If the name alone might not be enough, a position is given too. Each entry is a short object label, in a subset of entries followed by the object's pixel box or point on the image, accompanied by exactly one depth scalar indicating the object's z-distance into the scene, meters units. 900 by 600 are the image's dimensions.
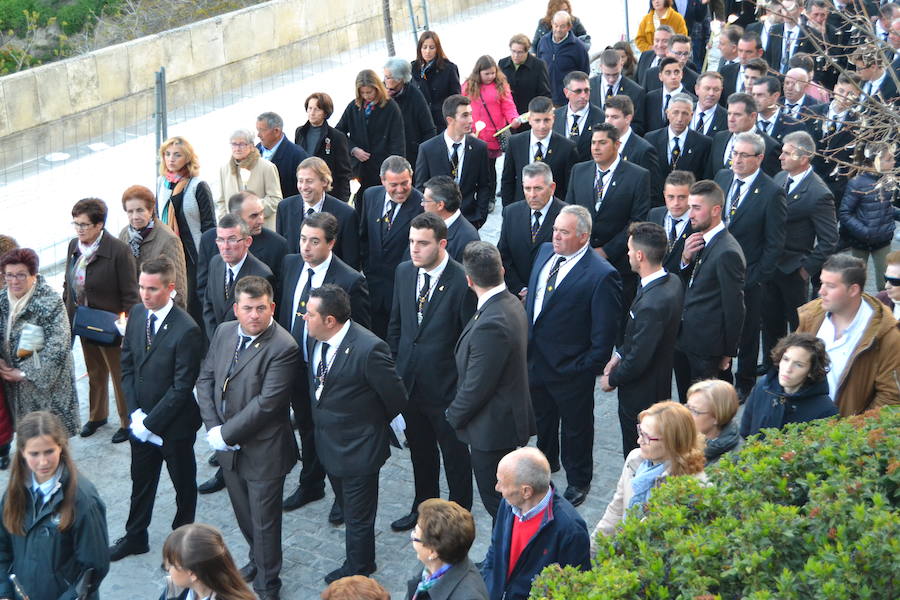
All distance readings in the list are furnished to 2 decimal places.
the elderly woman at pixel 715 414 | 13.41
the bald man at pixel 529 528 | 11.75
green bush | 7.94
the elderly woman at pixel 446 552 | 11.01
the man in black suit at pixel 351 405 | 14.37
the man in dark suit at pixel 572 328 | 15.86
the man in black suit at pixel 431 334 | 15.70
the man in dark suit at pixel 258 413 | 14.45
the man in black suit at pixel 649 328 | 15.50
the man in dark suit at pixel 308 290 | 16.47
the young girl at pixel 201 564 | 10.90
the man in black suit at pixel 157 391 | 15.45
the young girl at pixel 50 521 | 12.32
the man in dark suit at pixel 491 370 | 14.45
